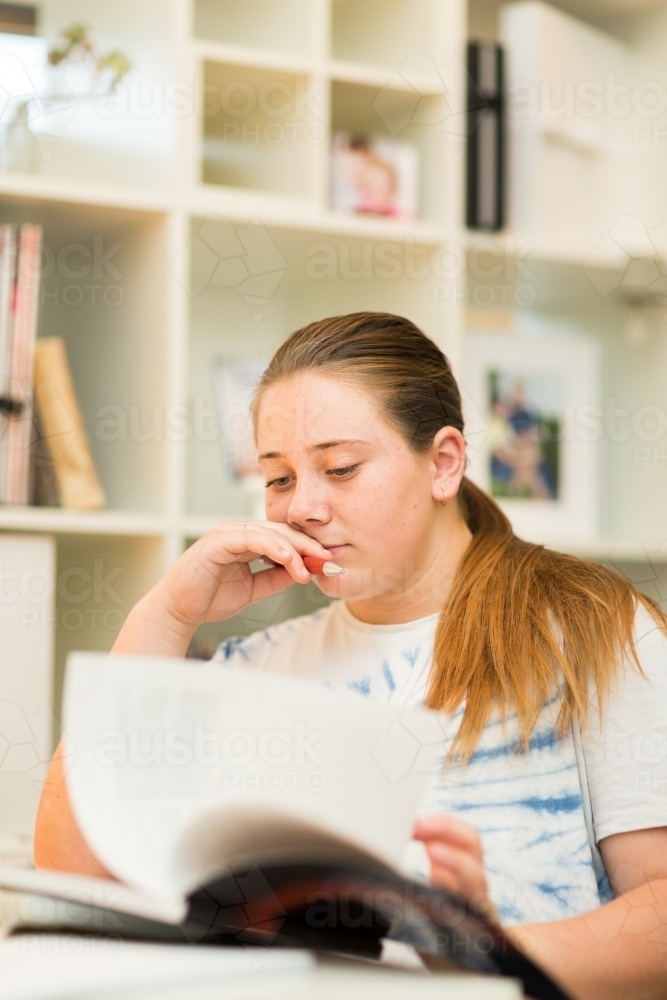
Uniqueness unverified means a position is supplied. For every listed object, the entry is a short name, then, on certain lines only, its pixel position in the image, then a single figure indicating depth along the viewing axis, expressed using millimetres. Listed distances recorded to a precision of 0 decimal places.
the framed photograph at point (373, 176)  2923
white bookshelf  2805
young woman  2296
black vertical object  2948
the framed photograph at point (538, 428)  3034
